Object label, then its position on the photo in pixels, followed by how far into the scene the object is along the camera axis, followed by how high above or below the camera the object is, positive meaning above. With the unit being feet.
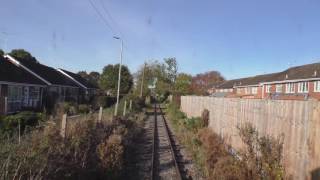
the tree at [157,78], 151.78 +10.17
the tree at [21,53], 139.19 +24.01
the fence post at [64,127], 17.50 -3.15
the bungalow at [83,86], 108.06 +2.47
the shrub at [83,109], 60.88 -5.51
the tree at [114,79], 166.07 +9.98
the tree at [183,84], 106.88 +5.02
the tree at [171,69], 148.82 +17.40
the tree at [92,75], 239.73 +19.28
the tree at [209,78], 230.45 +19.25
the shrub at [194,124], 38.10 -5.72
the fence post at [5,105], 50.49 -4.14
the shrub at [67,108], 54.29 -4.89
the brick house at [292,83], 78.53 +6.32
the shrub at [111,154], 18.43 -5.77
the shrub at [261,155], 15.44 -4.83
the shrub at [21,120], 31.41 -5.22
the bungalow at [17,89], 53.75 -0.02
